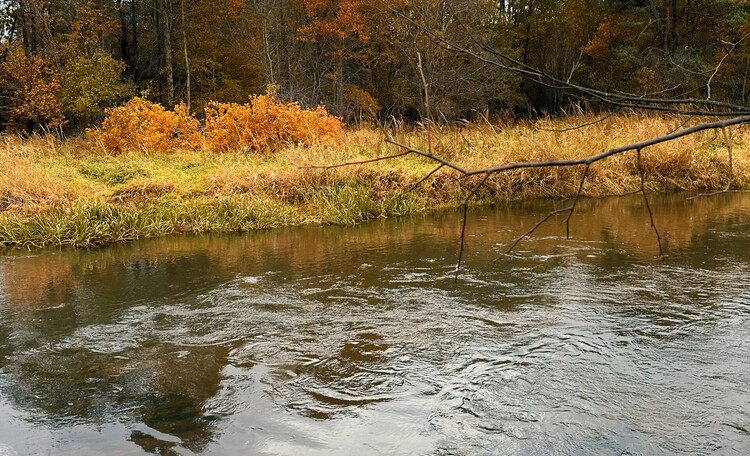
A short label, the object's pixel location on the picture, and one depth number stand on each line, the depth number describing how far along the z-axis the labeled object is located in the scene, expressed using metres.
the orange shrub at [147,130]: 12.92
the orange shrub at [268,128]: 12.25
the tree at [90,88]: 22.80
